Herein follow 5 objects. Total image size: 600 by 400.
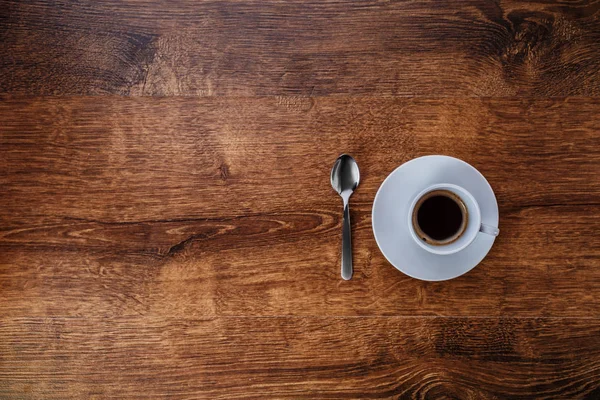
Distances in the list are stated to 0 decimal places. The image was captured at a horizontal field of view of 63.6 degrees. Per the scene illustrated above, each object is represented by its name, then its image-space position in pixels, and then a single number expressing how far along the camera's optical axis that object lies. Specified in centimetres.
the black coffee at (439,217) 82
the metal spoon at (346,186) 87
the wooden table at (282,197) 88
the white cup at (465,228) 78
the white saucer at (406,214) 84
